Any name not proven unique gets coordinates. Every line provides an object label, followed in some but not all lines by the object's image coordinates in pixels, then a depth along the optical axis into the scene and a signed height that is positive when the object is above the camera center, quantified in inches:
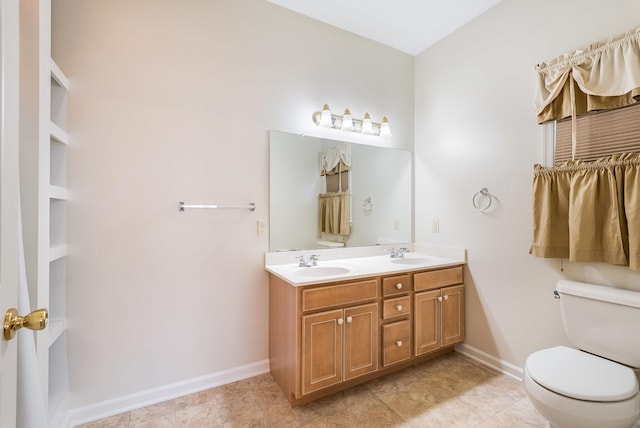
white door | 24.0 +1.9
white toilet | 49.9 -30.8
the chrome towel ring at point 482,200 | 91.5 +3.9
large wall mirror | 90.1 +6.2
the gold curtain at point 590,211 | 62.4 +0.3
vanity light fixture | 93.4 +30.3
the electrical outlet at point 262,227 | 86.6 -4.4
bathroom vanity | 70.2 -29.1
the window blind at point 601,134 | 64.5 +18.3
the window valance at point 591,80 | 63.1 +31.2
